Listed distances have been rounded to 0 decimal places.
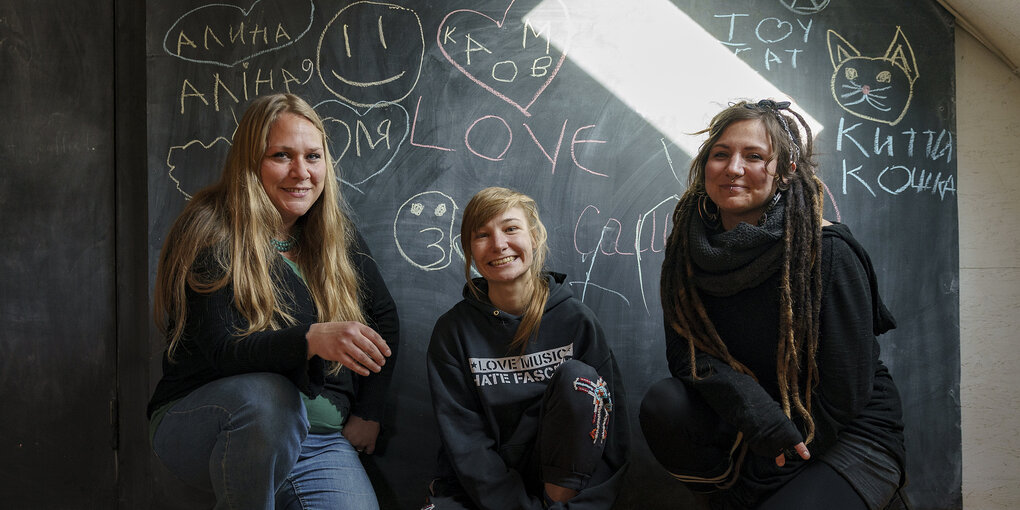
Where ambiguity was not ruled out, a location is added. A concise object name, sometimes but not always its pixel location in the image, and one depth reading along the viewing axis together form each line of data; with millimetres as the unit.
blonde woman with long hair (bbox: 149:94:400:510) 1319
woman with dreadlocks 1367
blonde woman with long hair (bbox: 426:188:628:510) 1438
